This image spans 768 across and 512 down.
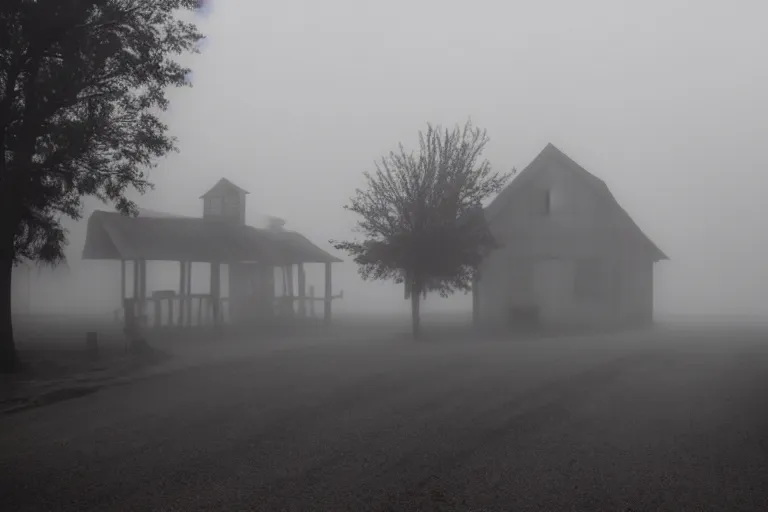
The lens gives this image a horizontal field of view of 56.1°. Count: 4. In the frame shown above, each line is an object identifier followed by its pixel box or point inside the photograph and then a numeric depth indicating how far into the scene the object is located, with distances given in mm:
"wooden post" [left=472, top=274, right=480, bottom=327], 30891
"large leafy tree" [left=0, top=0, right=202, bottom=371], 15570
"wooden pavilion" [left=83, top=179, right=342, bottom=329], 27547
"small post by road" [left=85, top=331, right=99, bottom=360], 19094
